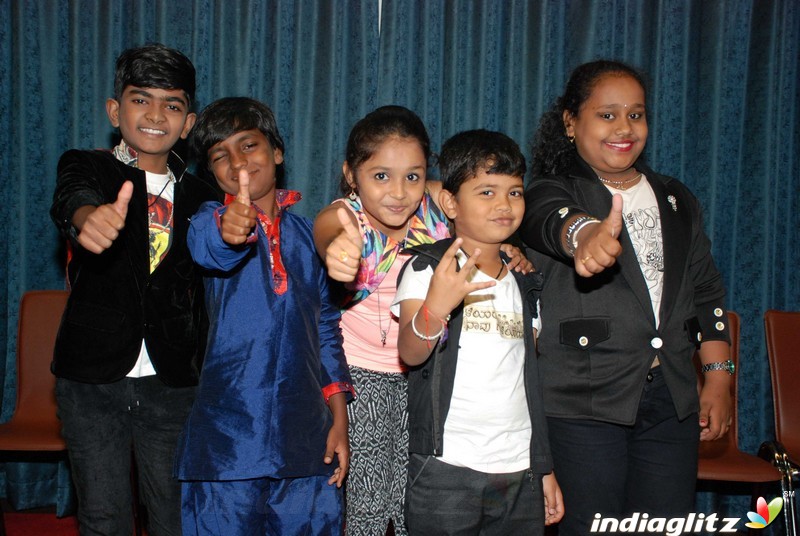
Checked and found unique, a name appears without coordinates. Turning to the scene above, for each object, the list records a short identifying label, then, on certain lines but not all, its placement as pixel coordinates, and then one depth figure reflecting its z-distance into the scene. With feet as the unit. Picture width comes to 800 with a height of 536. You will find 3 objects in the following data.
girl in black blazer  6.29
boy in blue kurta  6.19
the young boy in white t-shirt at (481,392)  6.00
